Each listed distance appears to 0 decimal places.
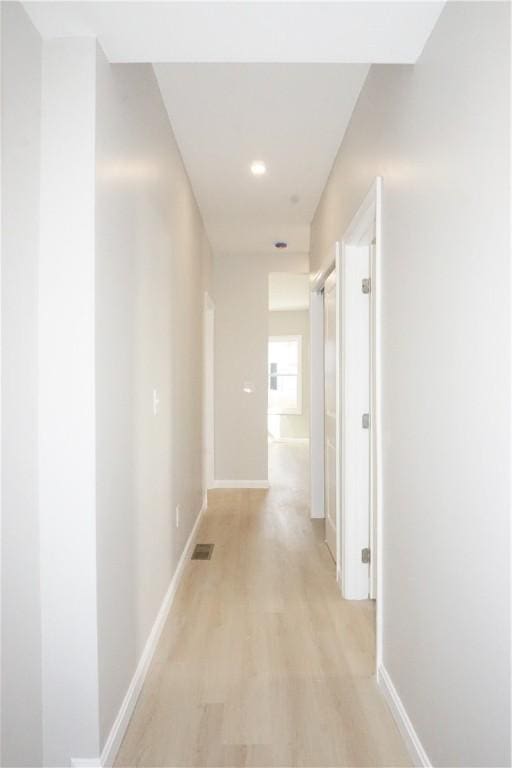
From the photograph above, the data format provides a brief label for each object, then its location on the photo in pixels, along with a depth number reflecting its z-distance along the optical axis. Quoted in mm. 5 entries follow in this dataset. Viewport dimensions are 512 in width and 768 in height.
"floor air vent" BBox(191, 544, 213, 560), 3424
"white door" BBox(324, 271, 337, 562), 3283
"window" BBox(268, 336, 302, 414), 9914
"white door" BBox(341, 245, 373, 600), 2717
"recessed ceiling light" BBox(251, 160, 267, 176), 3230
